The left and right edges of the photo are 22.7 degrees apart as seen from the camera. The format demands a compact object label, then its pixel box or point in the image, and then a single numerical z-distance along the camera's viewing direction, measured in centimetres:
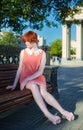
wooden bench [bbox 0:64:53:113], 279
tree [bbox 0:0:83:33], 903
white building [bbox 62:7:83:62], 5137
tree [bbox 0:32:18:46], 4551
